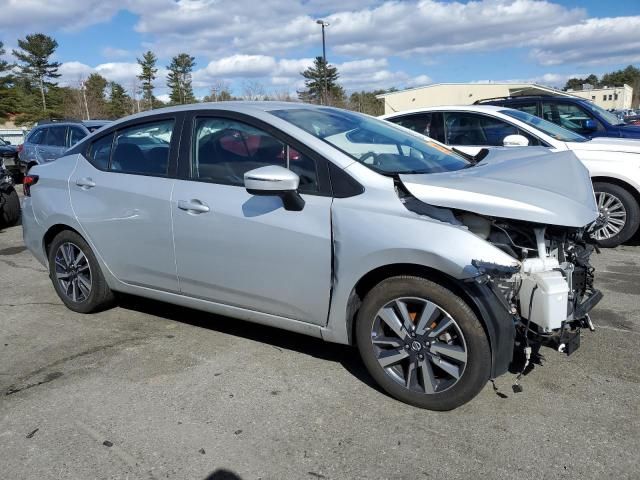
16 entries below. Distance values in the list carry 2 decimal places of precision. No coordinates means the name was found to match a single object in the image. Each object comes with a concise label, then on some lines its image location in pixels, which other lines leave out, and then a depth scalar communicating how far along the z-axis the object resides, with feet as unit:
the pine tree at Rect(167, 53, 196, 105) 214.07
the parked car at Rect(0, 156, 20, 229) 28.76
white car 20.72
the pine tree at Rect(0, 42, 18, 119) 195.67
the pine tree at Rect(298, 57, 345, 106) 197.16
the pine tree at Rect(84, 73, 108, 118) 170.19
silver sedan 9.28
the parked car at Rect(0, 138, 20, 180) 50.93
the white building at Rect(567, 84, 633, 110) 234.99
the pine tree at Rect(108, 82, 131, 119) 195.57
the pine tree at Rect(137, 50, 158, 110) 218.79
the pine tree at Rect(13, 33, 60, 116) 207.92
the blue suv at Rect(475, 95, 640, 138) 27.14
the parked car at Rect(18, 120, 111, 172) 41.96
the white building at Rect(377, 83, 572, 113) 161.68
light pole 98.65
